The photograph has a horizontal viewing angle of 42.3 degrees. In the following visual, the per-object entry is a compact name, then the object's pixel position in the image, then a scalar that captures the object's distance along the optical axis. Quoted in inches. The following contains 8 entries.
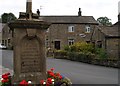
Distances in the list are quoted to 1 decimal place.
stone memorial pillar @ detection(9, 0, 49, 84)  229.3
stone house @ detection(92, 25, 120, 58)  820.1
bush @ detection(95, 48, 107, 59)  647.4
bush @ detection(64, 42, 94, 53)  863.9
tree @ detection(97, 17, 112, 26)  2812.5
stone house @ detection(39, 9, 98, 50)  1200.3
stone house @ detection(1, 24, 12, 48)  1553.7
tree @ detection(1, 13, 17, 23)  2591.7
